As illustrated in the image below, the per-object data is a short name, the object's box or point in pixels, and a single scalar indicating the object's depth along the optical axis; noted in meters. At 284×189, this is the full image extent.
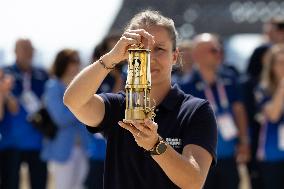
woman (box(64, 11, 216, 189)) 7.92
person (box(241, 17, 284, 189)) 20.45
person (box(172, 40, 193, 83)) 20.53
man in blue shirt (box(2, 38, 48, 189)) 19.83
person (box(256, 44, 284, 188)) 17.67
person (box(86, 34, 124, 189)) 18.17
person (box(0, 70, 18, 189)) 19.16
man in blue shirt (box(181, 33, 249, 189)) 17.06
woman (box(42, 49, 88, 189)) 18.83
